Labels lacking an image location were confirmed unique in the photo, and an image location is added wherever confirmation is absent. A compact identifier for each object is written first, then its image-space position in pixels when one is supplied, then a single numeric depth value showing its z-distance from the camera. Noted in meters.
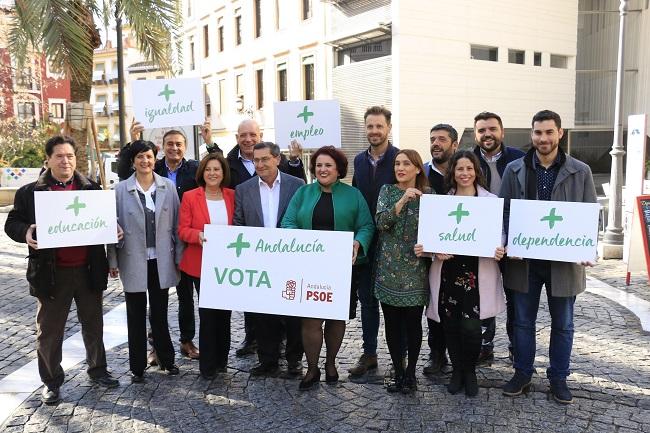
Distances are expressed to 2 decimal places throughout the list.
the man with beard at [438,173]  4.99
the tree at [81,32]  7.03
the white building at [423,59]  20.55
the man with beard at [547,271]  4.26
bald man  5.57
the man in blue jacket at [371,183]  4.91
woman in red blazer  4.86
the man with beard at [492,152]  4.95
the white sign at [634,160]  9.02
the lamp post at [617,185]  10.44
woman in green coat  4.59
